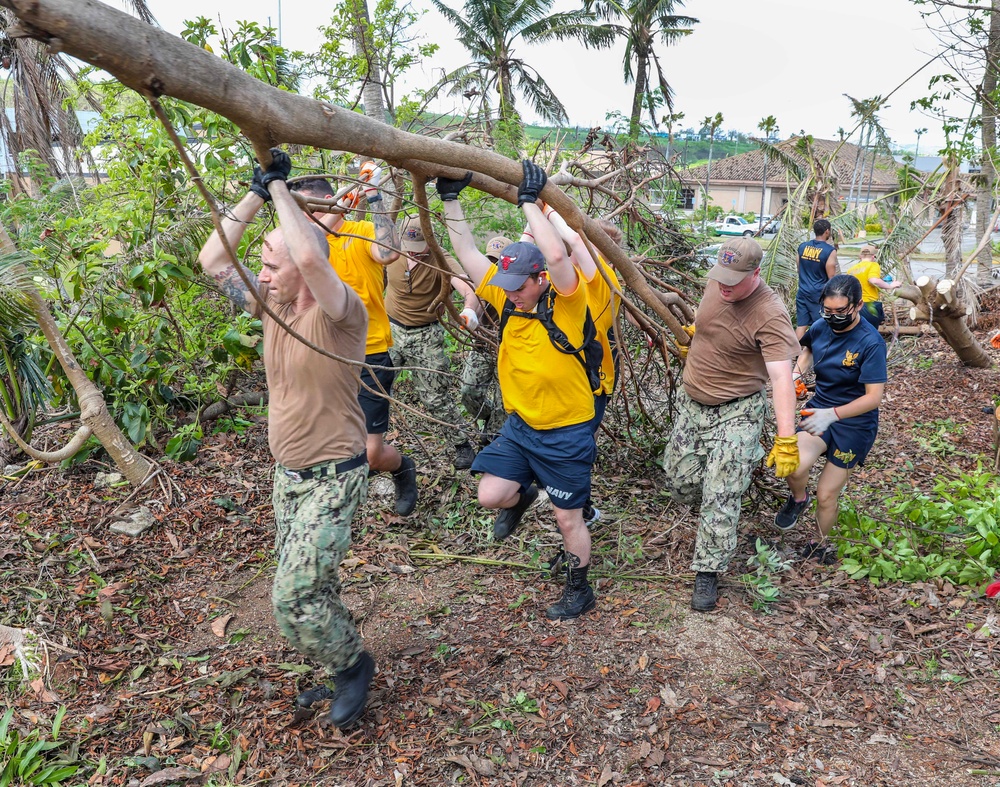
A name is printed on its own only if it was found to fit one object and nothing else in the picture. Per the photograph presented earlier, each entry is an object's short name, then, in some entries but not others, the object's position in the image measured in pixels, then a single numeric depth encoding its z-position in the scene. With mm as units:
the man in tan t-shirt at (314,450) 2828
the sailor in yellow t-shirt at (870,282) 6345
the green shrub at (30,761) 2748
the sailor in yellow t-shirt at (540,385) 3438
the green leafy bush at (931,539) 4230
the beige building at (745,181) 29625
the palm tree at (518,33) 24031
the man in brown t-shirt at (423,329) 5137
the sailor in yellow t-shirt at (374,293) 4242
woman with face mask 4195
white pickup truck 19275
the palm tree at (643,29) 25609
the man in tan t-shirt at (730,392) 3711
